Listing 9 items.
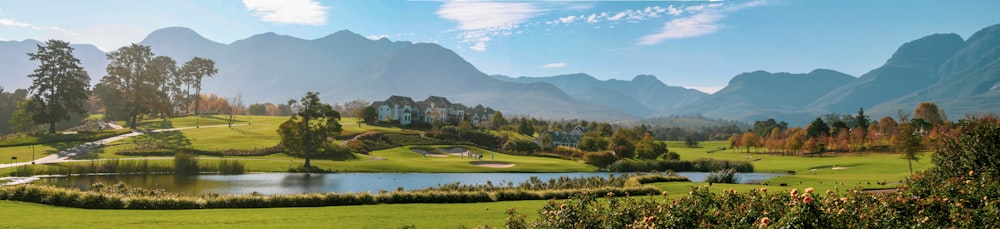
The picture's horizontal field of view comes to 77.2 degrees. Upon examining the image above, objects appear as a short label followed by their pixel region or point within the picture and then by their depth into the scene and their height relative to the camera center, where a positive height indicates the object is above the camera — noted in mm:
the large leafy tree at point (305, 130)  58469 -583
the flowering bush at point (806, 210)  8719 -1266
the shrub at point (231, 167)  49219 -3479
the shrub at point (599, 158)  74125 -3738
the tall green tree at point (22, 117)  63156 +413
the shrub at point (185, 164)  48000 -3200
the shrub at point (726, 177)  36375 -2857
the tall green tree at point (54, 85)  63406 +3726
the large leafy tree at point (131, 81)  77500 +5376
